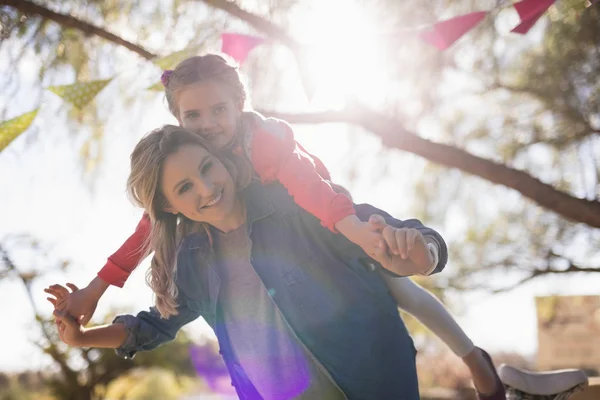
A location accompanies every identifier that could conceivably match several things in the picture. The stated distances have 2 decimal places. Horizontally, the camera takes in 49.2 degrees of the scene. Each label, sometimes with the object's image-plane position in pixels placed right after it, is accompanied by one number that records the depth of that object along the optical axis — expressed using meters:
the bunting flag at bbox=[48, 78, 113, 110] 2.42
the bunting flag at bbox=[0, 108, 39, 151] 2.34
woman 1.60
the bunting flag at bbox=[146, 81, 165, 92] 2.55
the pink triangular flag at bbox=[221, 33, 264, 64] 2.79
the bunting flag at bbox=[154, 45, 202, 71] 2.61
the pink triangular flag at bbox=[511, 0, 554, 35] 2.42
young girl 1.48
